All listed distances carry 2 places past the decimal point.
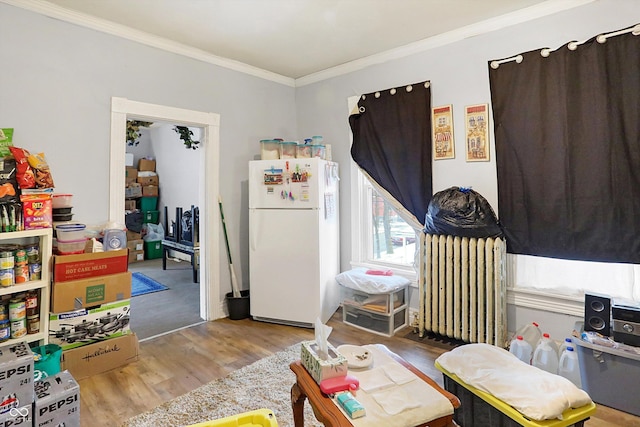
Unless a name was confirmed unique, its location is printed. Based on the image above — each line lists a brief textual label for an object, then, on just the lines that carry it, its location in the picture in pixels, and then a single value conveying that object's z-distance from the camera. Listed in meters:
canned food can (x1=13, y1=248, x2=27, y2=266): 2.23
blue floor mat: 4.49
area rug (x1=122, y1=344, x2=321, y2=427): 1.96
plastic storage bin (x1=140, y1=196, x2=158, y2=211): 6.73
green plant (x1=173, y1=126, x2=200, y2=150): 4.20
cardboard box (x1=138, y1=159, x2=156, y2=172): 6.85
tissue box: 1.45
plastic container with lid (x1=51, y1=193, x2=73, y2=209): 2.47
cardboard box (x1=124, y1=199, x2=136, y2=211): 6.56
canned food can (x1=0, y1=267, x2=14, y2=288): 2.14
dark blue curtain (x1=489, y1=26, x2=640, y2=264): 2.23
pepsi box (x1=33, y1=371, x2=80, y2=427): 1.67
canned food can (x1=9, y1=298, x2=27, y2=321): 2.21
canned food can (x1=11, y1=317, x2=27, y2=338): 2.21
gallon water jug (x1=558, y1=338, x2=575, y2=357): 2.23
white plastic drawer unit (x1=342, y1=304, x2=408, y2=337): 3.13
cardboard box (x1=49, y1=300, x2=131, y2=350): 2.36
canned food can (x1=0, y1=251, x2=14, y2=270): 2.14
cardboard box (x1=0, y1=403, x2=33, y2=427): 1.56
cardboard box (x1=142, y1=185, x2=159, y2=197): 6.75
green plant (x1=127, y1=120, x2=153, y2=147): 5.18
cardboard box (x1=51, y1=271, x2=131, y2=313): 2.32
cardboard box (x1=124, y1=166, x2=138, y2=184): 6.61
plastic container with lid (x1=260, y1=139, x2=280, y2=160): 3.55
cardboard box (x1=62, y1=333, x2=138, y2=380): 2.38
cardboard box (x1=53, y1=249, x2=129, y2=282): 2.33
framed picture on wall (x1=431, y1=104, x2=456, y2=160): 3.01
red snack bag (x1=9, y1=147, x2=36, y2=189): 2.21
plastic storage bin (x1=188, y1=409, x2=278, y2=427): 1.22
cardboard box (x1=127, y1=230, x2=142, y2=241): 6.44
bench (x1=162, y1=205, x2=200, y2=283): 5.13
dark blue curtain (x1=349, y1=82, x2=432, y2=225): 3.13
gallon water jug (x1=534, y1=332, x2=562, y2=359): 2.29
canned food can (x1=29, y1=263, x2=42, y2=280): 2.30
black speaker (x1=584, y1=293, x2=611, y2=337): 2.13
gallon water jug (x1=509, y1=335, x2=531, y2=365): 2.32
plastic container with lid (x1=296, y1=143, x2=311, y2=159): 3.49
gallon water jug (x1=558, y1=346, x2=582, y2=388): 2.16
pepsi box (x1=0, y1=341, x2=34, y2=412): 1.60
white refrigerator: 3.25
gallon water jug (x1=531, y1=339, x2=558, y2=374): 2.25
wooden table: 1.27
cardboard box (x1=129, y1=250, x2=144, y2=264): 6.26
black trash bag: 2.69
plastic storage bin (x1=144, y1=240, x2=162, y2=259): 6.53
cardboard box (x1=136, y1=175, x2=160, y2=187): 6.74
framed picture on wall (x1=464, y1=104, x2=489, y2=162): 2.81
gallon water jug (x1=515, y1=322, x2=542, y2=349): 2.49
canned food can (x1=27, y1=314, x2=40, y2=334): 2.30
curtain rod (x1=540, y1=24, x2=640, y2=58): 2.16
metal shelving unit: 2.26
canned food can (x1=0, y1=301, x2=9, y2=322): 2.19
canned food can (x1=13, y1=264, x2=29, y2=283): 2.23
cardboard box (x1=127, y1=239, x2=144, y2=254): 6.28
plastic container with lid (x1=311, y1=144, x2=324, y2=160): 3.49
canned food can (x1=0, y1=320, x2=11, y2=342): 2.17
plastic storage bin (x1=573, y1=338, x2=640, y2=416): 1.97
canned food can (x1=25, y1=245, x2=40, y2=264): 2.31
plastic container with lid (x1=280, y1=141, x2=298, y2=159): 3.49
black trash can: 3.53
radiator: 2.62
